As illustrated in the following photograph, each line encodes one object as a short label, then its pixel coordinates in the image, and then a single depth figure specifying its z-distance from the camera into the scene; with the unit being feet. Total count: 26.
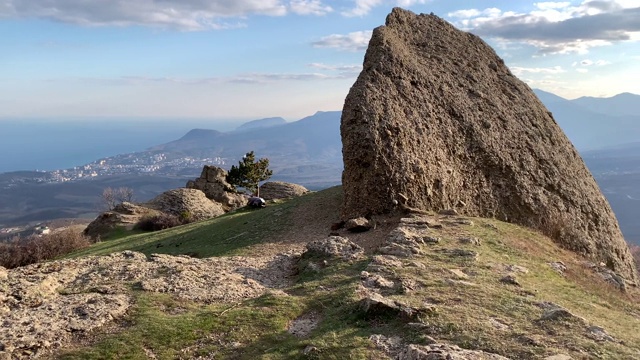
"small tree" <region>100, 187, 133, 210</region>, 251.87
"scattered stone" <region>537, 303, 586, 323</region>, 31.01
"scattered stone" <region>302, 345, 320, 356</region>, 26.58
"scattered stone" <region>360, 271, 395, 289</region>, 38.19
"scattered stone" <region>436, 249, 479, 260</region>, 48.08
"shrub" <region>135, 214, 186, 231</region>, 129.08
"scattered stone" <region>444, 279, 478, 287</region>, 38.28
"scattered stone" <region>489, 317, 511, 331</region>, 29.01
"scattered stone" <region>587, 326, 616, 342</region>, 28.65
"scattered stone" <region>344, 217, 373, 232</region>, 63.72
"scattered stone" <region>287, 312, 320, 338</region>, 31.12
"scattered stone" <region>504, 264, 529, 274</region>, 46.15
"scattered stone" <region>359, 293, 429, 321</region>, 30.30
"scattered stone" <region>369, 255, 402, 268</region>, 43.99
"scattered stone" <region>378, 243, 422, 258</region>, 47.73
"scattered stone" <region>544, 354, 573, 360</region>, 24.50
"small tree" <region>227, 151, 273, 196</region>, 171.94
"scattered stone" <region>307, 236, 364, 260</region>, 49.62
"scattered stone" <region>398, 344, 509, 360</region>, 23.69
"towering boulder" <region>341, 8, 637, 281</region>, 69.62
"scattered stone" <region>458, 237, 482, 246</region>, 54.12
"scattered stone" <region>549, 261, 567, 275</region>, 52.14
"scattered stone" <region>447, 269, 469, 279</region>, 40.96
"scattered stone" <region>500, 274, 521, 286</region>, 40.81
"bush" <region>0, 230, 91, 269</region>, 89.65
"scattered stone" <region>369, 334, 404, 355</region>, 26.71
